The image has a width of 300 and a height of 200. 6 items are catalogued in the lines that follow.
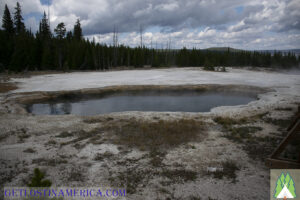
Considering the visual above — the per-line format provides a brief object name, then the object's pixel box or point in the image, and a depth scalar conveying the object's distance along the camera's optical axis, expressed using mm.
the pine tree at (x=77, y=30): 70638
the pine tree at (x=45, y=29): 54062
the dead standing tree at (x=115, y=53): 60509
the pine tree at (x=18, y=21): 52131
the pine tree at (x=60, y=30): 47031
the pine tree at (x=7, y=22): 50094
